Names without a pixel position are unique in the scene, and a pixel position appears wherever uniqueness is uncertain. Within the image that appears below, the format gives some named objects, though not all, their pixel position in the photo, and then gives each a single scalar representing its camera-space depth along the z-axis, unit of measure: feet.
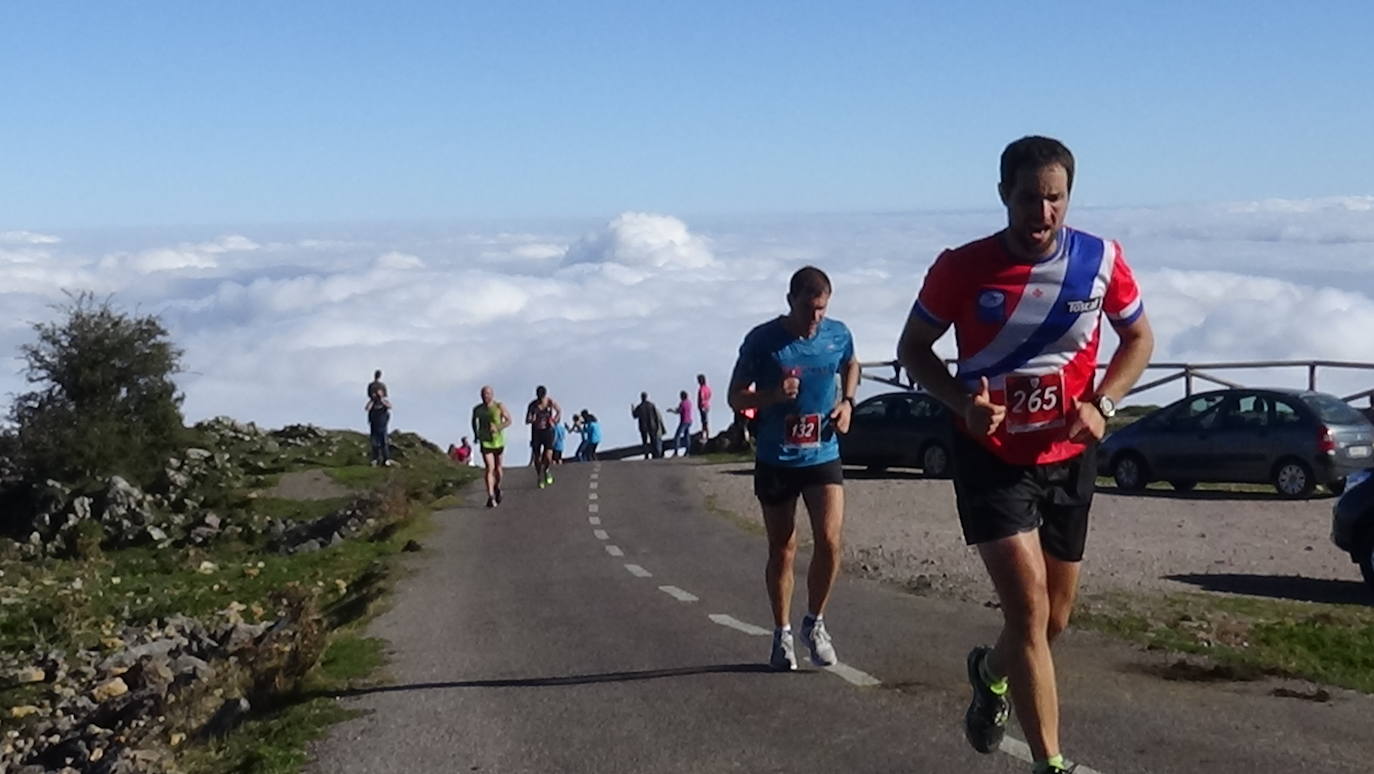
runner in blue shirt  30.73
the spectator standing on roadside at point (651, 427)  157.89
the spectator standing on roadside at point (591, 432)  161.79
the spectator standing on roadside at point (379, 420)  130.93
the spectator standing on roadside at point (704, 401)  153.48
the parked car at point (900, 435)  108.27
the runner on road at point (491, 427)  90.07
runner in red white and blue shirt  19.31
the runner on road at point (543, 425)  106.93
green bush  151.74
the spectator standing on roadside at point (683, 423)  153.79
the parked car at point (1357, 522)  51.62
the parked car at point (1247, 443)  84.07
